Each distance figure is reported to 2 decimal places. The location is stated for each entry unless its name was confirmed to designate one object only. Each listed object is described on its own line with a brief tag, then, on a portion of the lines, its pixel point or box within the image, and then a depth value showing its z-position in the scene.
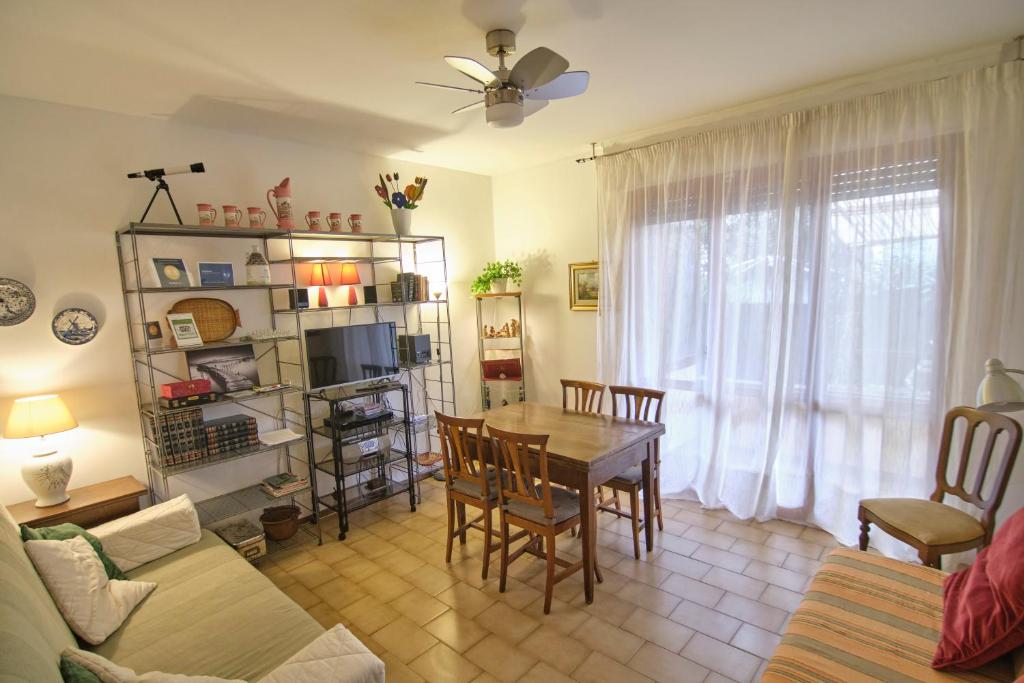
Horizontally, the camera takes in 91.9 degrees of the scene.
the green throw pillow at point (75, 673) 1.26
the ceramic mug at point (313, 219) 3.44
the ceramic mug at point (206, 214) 2.94
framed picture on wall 4.19
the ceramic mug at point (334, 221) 3.54
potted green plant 4.43
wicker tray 3.12
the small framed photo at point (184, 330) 2.89
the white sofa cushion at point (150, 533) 2.28
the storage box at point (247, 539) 2.96
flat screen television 3.45
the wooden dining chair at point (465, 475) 2.72
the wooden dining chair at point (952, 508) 2.17
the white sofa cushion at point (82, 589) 1.78
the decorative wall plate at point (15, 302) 2.50
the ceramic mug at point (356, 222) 3.59
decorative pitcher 3.24
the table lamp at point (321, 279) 3.63
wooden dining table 2.51
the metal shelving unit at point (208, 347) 2.84
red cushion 1.36
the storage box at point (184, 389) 2.83
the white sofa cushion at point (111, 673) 1.28
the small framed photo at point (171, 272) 2.80
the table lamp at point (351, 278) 3.76
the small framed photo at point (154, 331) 2.93
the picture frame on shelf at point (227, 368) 3.10
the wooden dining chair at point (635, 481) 2.95
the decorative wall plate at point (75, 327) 2.67
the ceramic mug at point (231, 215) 3.05
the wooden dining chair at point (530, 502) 2.45
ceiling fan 1.96
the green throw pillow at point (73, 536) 2.01
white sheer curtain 2.54
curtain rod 2.37
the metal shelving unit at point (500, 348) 4.62
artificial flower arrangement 3.83
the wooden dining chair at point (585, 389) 3.48
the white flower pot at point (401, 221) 3.86
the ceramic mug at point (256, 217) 3.17
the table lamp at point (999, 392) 1.65
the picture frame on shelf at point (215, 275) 2.96
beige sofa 1.33
